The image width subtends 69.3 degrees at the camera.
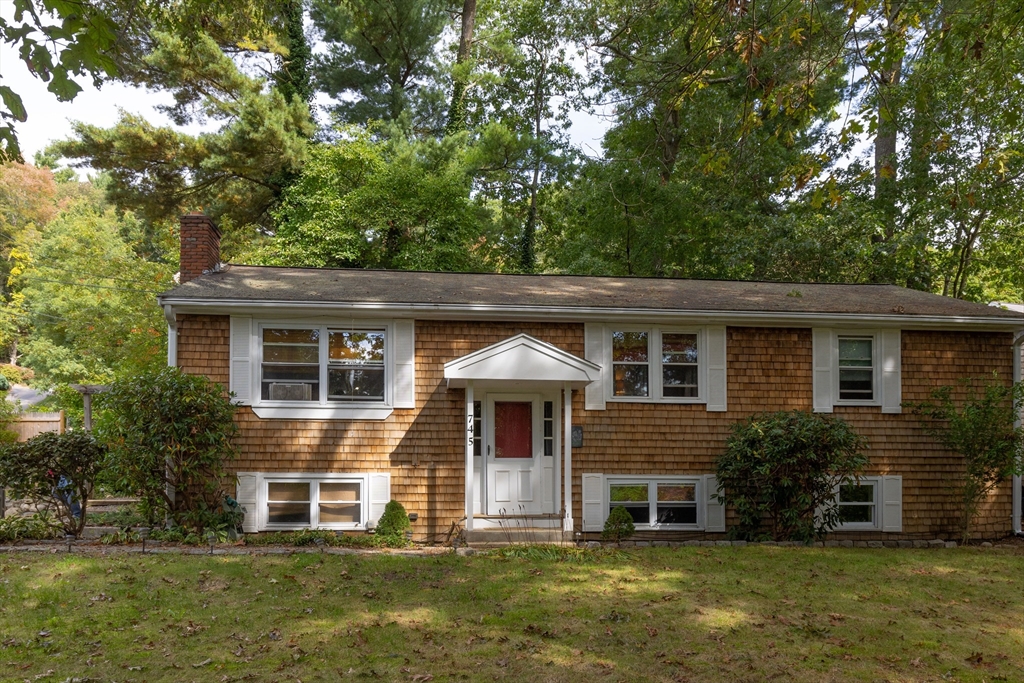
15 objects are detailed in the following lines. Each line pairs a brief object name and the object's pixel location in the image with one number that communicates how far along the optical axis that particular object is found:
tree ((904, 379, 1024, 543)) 11.18
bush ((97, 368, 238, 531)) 9.95
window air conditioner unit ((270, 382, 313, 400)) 11.14
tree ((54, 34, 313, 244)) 20.92
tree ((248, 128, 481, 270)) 22.00
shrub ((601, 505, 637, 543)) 10.99
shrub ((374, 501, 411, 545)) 10.62
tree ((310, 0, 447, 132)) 25.58
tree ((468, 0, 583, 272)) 25.69
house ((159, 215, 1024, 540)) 11.04
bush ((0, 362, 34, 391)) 31.34
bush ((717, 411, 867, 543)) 10.62
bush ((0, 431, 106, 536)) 9.97
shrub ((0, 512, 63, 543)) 9.82
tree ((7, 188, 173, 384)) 22.64
